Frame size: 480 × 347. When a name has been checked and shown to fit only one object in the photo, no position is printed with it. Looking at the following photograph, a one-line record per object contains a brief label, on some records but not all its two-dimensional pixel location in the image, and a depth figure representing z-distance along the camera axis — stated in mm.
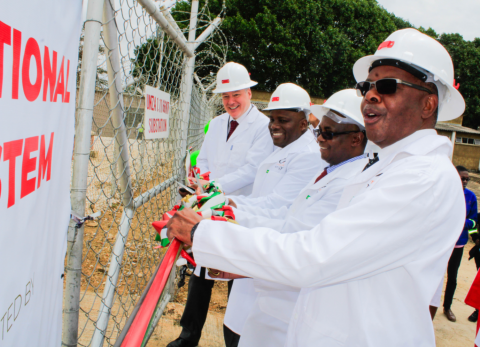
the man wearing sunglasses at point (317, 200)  2070
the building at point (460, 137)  26797
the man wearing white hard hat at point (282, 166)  2674
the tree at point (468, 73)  34562
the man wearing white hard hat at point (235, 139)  3758
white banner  748
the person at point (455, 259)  4773
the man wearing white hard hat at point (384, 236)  1148
